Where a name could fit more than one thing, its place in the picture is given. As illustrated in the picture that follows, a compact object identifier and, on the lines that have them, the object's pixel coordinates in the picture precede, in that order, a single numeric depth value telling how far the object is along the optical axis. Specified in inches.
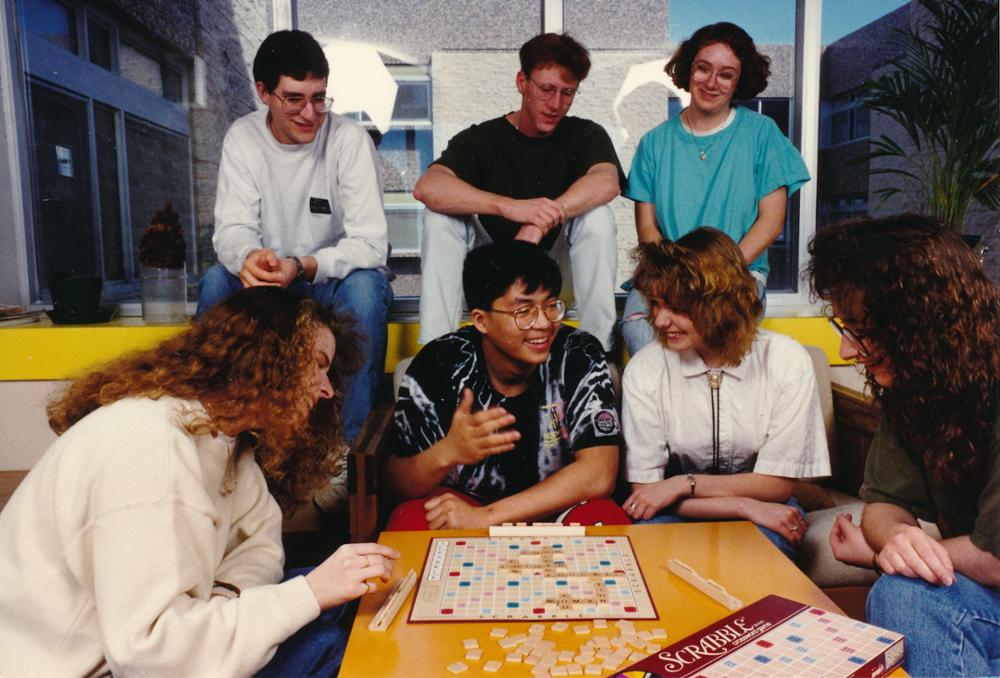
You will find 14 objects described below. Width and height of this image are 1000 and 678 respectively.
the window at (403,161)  148.6
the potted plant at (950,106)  127.5
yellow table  43.1
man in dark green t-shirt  109.0
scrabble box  39.6
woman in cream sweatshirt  44.6
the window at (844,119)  148.3
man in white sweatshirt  106.8
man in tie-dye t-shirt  82.4
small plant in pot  128.3
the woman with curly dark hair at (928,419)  51.4
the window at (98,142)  135.6
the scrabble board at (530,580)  47.2
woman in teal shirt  113.4
